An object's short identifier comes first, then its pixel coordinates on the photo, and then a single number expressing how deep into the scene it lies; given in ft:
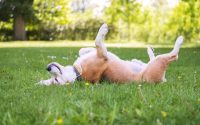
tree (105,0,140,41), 112.57
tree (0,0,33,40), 93.35
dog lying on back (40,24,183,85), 15.76
